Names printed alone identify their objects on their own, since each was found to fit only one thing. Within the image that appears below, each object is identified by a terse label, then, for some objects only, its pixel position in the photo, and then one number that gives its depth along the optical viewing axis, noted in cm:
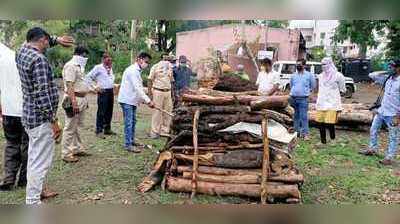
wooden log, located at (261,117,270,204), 426
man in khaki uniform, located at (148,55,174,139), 727
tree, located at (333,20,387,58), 1608
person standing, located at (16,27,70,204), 365
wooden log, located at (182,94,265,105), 487
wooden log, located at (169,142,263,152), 453
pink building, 1905
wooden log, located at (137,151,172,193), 464
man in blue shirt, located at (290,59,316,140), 755
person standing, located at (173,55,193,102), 928
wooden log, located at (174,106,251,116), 473
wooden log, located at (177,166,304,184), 438
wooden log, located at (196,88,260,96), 529
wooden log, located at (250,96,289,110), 467
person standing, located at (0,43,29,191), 427
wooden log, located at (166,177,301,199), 428
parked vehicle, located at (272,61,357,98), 1602
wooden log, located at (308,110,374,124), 856
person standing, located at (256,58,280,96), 710
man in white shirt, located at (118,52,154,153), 618
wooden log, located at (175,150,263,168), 446
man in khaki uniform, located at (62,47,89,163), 534
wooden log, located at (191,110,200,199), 444
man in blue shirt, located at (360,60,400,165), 588
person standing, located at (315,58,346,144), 715
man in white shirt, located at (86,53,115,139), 705
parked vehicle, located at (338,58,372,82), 2345
